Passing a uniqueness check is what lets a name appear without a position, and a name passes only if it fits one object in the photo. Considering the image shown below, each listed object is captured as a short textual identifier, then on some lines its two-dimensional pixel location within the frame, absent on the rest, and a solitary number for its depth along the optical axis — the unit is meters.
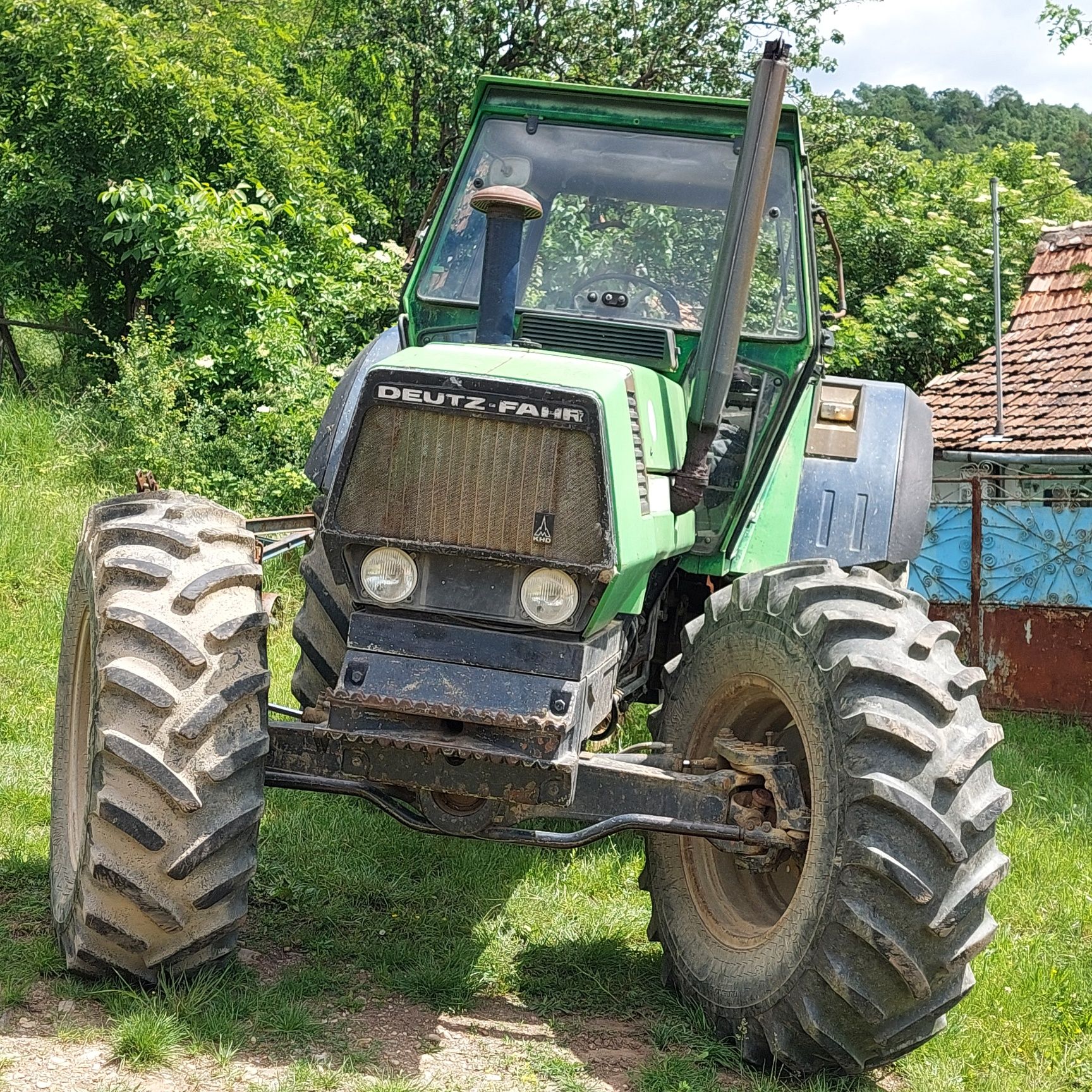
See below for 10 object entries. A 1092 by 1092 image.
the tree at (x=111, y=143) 12.39
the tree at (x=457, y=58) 15.73
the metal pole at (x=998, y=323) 11.23
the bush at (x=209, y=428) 10.80
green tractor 3.75
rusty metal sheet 10.14
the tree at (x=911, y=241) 15.57
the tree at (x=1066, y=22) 8.25
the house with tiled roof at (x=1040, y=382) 11.72
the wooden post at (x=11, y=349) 13.50
